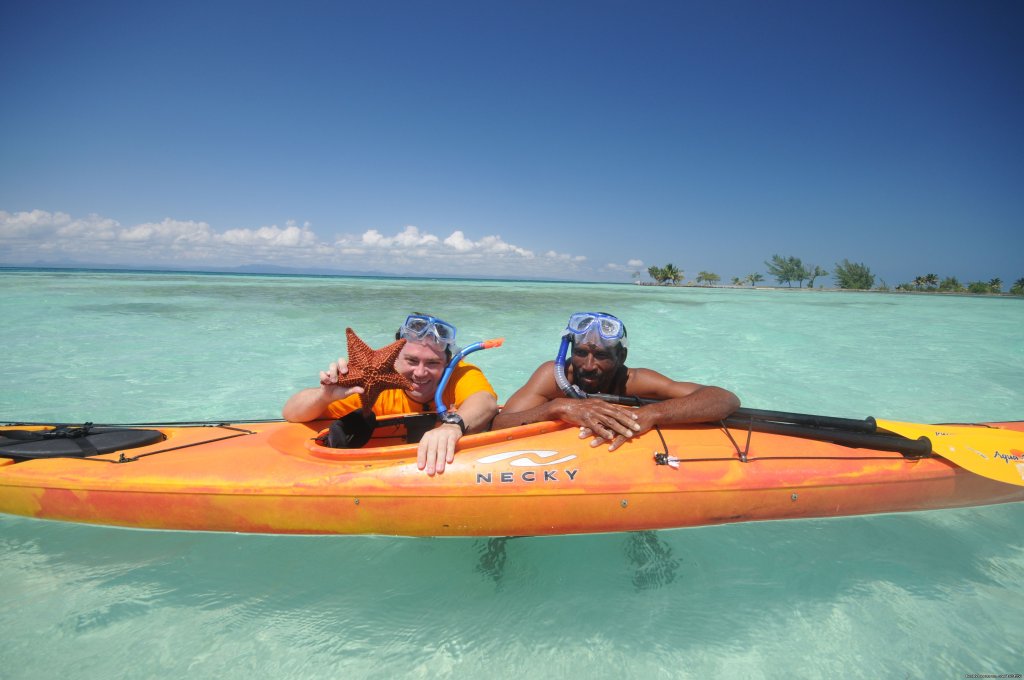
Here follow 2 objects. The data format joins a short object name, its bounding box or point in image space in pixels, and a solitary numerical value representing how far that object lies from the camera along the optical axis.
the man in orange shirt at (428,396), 2.87
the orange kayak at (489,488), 2.91
